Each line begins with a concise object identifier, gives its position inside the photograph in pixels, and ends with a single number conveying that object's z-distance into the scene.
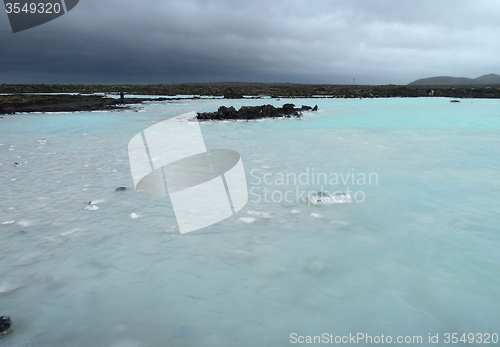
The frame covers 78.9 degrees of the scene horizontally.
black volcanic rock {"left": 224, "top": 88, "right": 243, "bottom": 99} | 45.83
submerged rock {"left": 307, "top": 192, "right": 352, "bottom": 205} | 5.34
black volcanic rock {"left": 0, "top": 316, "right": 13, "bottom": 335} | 2.49
